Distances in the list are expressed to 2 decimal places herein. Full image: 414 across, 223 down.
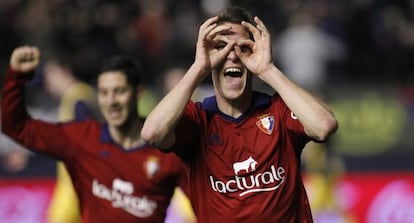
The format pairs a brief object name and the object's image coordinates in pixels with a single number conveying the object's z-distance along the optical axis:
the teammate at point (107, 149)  16.55
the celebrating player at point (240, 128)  12.98
